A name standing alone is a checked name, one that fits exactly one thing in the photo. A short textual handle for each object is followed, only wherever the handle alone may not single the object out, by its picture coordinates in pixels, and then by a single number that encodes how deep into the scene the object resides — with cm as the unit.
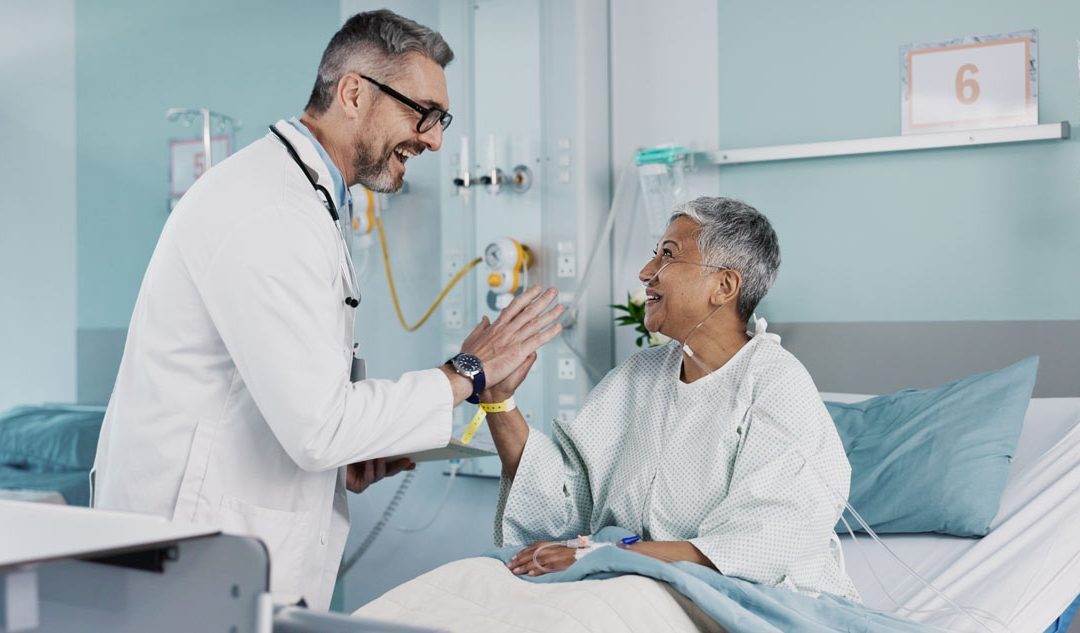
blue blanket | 142
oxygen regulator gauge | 288
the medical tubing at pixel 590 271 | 285
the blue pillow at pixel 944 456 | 200
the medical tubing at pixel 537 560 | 163
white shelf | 238
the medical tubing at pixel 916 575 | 165
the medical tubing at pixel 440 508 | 309
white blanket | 135
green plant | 268
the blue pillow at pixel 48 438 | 278
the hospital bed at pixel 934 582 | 139
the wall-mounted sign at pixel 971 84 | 242
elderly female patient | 162
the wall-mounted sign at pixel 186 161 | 307
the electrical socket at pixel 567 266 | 288
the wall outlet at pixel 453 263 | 307
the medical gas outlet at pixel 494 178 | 292
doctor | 132
